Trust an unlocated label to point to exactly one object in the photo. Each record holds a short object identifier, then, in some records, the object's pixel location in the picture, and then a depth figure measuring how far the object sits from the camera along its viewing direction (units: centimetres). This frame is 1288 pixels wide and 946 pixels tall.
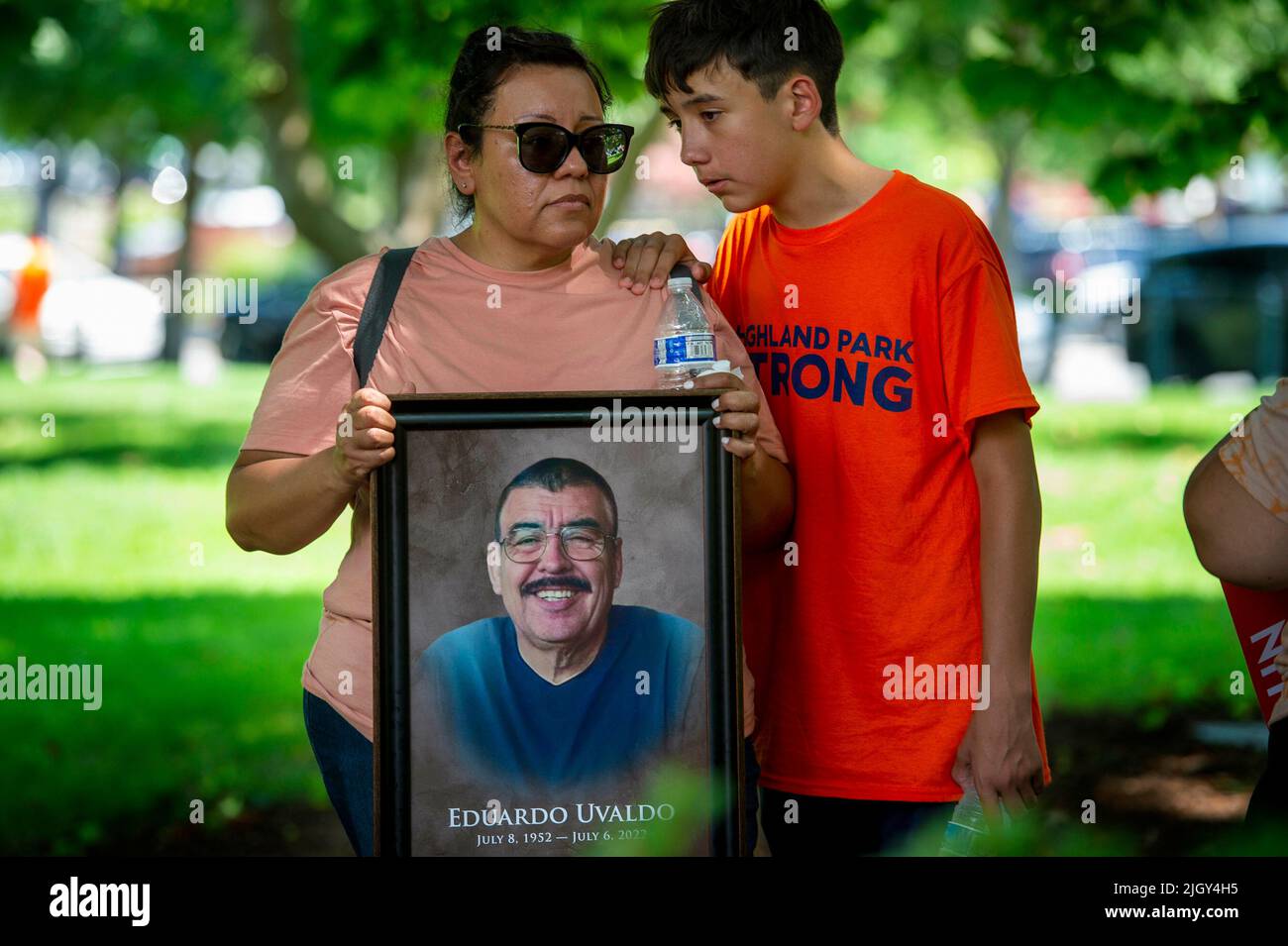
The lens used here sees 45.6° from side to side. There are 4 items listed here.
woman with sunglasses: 290
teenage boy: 316
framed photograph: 270
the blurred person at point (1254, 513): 259
